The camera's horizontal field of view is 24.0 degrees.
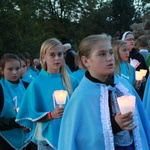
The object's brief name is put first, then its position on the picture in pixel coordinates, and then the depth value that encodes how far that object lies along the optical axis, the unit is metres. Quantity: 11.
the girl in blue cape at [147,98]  4.66
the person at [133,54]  7.94
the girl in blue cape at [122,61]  6.31
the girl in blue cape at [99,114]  3.00
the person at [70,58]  9.33
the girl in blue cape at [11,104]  4.92
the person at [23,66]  7.48
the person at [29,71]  7.97
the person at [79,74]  6.13
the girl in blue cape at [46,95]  4.35
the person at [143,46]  8.71
